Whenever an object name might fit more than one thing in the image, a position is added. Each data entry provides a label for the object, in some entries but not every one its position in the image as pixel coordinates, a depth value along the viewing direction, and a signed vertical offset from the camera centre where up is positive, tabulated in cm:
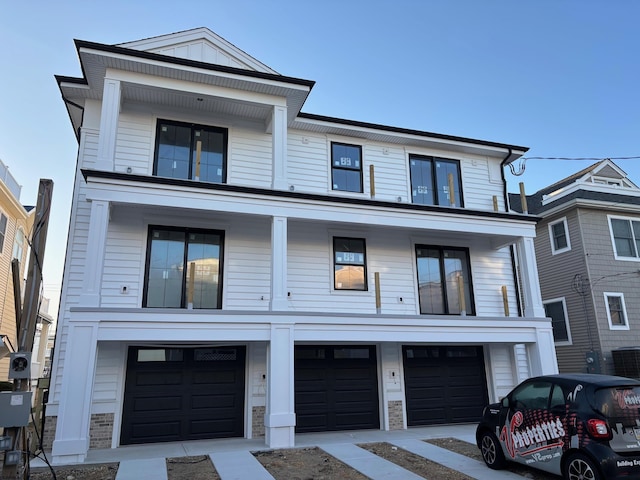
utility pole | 566 +63
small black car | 513 -99
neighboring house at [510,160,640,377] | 1536 +274
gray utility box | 553 -65
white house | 885 +193
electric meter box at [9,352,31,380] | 563 -13
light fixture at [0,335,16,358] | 650 +23
